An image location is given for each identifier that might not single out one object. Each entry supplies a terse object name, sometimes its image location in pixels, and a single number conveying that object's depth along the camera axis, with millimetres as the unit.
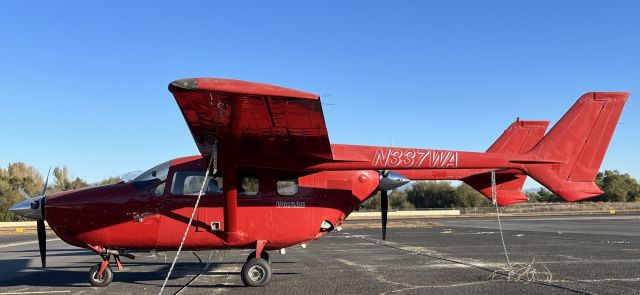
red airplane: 9391
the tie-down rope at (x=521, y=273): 9367
